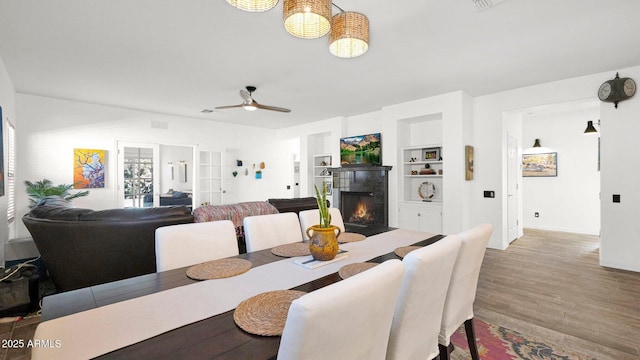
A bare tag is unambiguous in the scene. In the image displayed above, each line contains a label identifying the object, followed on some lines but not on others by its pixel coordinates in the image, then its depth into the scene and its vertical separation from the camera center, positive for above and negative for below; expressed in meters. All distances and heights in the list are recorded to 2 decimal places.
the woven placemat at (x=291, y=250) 1.74 -0.45
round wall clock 3.53 +1.09
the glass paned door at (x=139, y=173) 5.94 +0.16
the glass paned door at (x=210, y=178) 6.80 +0.05
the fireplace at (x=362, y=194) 5.44 -0.32
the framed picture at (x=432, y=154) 5.26 +0.44
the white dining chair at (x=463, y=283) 1.43 -0.56
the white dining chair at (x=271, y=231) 2.05 -0.39
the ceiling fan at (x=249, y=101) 4.08 +1.14
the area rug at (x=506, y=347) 1.92 -1.21
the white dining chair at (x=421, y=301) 1.04 -0.48
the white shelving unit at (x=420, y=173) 5.23 +0.09
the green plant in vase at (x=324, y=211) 1.62 -0.19
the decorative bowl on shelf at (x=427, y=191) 5.34 -0.25
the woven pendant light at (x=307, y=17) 1.56 +0.95
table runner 0.80 -0.47
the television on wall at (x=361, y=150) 5.73 +0.60
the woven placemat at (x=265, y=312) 0.90 -0.47
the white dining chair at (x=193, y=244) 1.63 -0.39
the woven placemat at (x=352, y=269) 1.37 -0.46
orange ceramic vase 1.57 -0.36
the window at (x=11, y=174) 3.75 +0.11
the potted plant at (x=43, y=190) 4.62 -0.15
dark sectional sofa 2.46 -0.54
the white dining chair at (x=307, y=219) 2.45 -0.35
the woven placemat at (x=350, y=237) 2.10 -0.45
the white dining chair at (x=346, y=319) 0.65 -0.36
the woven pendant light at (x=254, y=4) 1.48 +0.92
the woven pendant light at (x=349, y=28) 1.86 +1.00
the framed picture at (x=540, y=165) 6.04 +0.26
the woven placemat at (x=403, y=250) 1.73 -0.46
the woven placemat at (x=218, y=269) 1.37 -0.46
